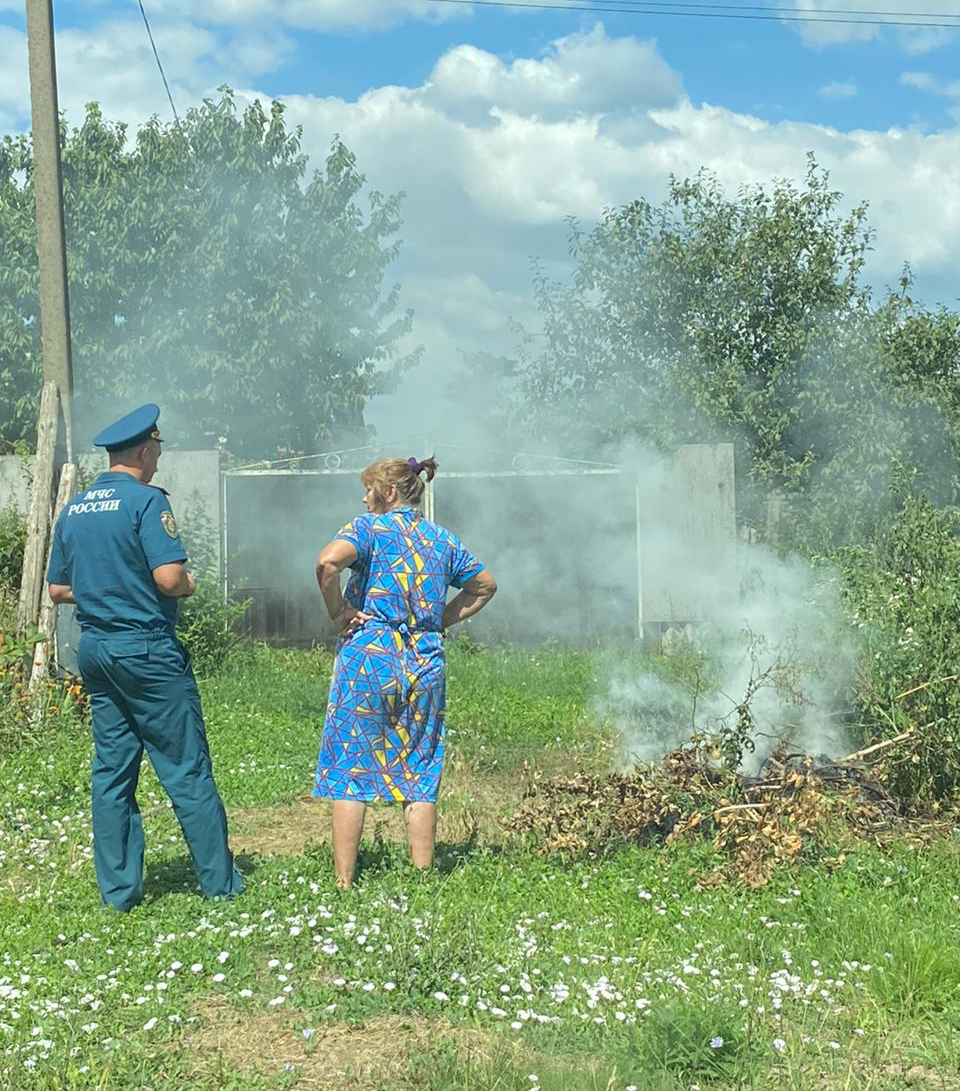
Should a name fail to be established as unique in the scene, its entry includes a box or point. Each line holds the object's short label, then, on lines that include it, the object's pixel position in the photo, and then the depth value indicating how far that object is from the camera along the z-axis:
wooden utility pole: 9.31
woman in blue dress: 4.98
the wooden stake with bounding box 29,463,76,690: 8.83
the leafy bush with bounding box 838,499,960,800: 6.11
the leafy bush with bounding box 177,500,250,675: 10.77
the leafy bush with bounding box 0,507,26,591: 11.16
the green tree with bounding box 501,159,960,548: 14.76
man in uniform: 4.86
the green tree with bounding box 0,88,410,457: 19.70
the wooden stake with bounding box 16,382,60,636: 9.15
